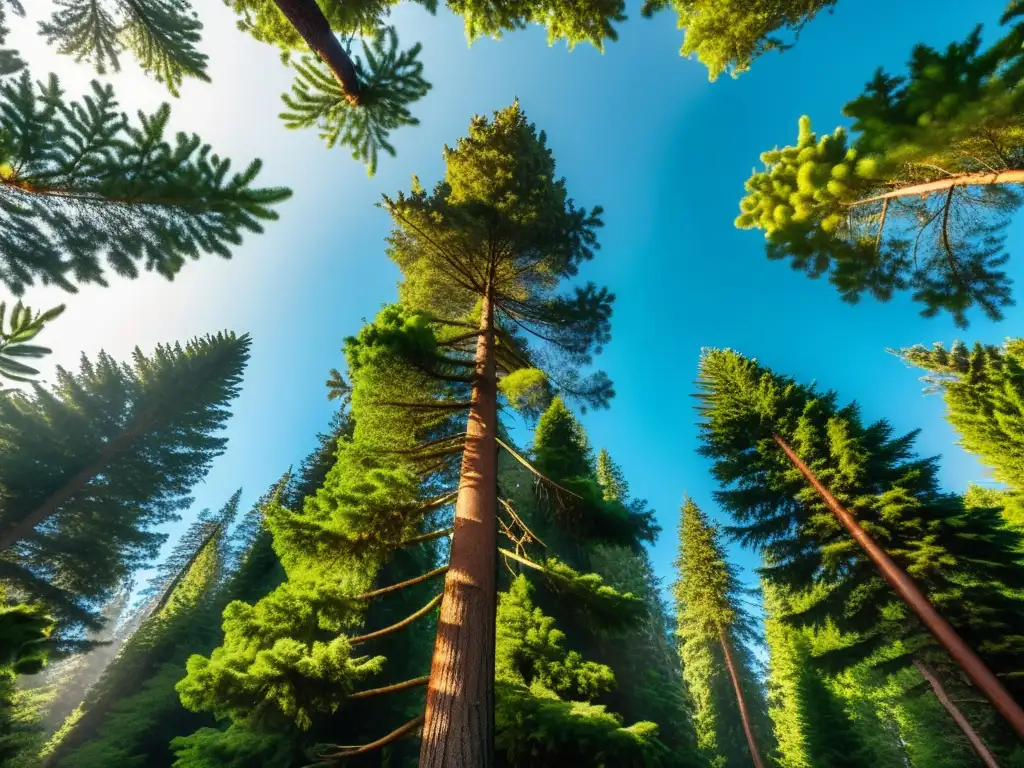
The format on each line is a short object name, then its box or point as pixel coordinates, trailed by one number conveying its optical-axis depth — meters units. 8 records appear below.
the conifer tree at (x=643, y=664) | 12.99
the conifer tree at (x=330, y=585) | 4.84
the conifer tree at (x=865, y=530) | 7.86
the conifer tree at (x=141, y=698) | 14.19
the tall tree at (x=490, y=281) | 6.27
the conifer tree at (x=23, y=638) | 2.78
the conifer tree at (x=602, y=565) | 7.36
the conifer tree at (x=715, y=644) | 20.36
